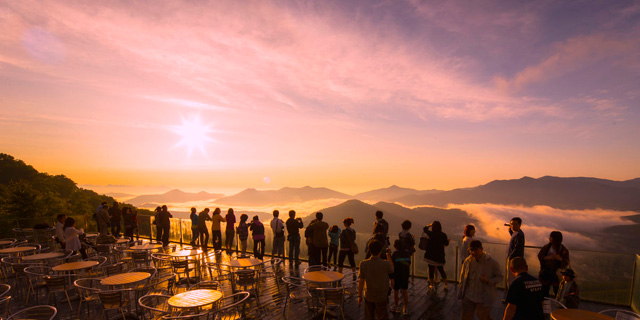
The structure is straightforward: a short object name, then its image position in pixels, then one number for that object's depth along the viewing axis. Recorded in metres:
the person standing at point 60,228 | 9.19
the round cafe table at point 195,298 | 4.77
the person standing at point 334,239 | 9.40
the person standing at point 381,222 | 7.89
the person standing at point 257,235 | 10.59
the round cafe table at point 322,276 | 6.01
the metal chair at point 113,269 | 6.62
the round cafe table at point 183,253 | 8.01
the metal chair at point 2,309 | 6.46
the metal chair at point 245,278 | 6.55
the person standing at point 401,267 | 6.50
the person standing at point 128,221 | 14.42
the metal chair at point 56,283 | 6.29
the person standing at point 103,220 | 13.51
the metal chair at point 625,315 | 4.35
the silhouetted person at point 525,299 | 3.87
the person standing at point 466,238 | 7.21
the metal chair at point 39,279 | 7.41
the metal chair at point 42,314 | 4.40
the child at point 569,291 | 5.21
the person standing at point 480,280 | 4.78
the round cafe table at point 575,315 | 4.22
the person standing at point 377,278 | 4.99
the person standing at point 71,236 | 8.70
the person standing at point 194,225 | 13.41
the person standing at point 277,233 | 10.71
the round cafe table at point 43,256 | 7.90
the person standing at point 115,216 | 14.55
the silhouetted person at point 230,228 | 12.16
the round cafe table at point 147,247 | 9.31
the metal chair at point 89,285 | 6.05
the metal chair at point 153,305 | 4.70
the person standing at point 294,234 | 10.20
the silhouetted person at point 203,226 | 12.84
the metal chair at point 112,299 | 5.26
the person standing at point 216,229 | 12.29
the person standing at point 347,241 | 8.31
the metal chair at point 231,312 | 6.12
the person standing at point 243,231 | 11.30
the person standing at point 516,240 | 6.34
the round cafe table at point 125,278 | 5.76
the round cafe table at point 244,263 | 7.14
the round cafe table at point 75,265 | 6.79
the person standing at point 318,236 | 8.96
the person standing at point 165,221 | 13.70
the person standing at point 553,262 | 6.05
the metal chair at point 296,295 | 6.08
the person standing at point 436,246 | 7.75
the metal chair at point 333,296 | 5.54
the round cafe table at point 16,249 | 8.78
